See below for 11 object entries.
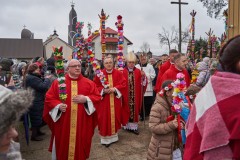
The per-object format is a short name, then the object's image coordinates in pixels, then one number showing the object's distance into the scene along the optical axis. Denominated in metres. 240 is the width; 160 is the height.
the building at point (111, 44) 53.81
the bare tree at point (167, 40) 47.84
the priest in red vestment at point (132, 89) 6.57
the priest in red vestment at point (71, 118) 4.13
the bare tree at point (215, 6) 17.08
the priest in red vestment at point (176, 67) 5.24
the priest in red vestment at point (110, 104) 5.73
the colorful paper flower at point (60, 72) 4.11
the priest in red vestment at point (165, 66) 6.23
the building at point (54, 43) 61.21
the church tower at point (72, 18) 60.49
